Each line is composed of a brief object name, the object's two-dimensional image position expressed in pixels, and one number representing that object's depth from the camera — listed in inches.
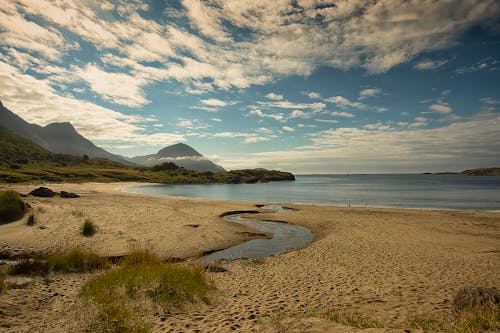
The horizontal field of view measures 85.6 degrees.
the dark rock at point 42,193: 1739.7
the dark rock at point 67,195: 1850.4
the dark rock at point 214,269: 621.9
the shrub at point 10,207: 980.6
